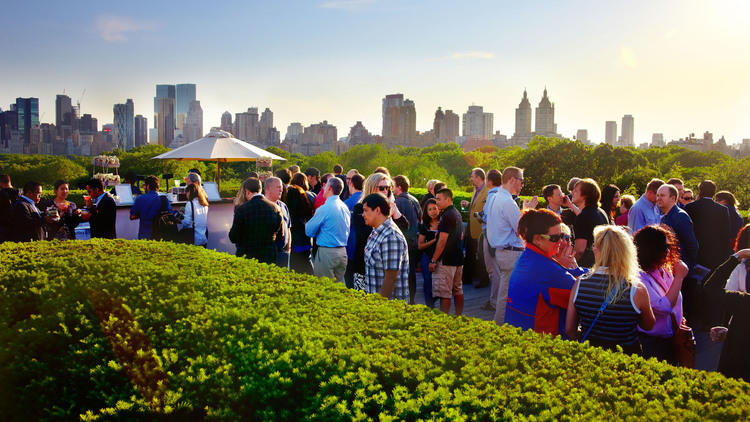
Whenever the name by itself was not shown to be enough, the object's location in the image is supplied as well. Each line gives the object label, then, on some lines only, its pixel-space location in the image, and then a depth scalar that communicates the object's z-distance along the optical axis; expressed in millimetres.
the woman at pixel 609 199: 7562
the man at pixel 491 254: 7633
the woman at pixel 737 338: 3775
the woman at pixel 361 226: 6098
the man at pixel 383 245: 4727
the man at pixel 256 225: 6145
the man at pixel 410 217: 7417
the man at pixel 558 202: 7102
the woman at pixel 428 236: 7332
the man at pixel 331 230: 6285
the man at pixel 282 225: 6844
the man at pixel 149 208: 8094
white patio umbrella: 14125
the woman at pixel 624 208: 8461
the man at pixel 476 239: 8453
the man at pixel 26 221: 7777
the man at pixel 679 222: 6805
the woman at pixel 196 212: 8203
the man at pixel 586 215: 6070
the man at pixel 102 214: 8047
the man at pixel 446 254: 6797
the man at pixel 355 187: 7564
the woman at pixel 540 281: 3662
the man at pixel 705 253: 7008
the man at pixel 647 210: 7316
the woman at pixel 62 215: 8352
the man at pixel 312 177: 9786
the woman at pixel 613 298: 3396
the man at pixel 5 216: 7773
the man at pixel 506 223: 6512
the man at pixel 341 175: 10711
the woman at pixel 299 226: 8016
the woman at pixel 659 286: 3857
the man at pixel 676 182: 8047
